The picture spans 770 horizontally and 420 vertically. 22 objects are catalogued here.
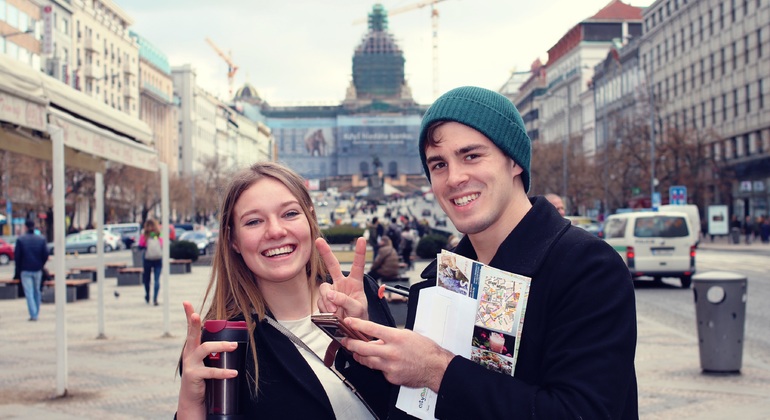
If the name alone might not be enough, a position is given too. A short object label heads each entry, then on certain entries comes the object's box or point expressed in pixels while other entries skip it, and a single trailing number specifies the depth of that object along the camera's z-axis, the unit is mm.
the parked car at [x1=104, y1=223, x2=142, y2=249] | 61644
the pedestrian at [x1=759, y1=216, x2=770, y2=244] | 48159
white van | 21141
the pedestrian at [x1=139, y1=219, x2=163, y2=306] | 19297
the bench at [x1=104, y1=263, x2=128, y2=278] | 30234
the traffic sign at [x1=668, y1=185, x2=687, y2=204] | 46084
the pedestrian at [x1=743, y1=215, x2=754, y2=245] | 48675
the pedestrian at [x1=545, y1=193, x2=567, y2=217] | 11250
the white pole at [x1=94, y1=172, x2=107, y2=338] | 12672
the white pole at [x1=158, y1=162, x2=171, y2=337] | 12886
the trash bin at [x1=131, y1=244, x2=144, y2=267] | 33425
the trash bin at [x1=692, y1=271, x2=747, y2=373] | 10156
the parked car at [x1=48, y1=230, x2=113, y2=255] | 52188
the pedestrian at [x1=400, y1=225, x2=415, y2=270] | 26516
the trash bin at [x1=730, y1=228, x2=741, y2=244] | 47875
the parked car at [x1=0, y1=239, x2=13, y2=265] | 44094
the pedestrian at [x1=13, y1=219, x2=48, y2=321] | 16797
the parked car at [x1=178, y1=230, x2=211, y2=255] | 47119
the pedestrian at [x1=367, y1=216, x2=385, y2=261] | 30864
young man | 2234
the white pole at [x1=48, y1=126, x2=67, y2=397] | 8827
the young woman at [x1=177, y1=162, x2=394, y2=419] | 2826
